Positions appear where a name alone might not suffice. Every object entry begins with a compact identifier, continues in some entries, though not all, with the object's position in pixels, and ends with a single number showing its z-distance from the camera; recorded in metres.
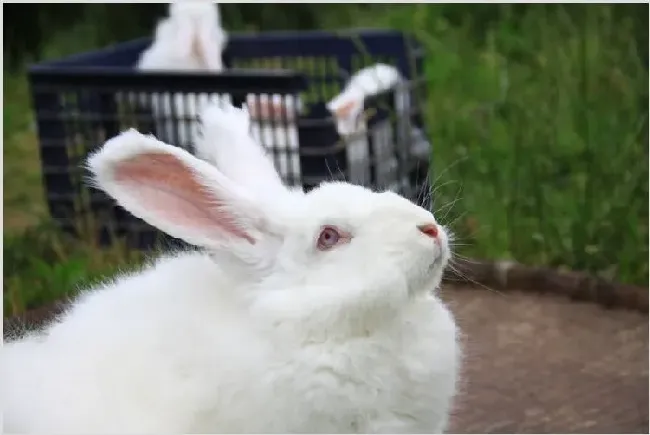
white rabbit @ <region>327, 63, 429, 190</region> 2.58
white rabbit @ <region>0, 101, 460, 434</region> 1.29
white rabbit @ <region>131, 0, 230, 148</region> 3.23
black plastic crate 2.52
